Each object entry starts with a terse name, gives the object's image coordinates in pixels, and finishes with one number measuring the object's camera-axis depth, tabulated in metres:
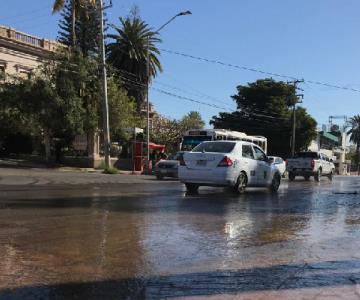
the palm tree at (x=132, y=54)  56.28
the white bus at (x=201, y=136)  34.84
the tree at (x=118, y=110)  43.47
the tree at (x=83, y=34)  56.59
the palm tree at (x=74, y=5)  38.59
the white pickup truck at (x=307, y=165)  34.53
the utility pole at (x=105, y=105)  35.84
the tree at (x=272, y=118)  72.38
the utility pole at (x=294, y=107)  63.78
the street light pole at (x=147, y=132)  35.72
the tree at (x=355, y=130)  123.88
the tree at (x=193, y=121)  84.78
